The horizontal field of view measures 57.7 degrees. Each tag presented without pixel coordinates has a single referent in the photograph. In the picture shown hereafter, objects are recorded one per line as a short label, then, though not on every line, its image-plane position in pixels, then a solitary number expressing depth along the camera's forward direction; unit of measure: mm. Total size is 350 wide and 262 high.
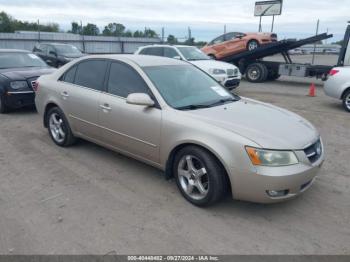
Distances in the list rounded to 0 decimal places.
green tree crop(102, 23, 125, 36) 31328
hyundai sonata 3193
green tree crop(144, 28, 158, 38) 33334
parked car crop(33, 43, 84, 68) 14653
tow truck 13516
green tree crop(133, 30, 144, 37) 34103
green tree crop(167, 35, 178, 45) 29578
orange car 16297
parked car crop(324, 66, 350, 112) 8508
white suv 10586
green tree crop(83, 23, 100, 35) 29909
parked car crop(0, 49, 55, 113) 7360
